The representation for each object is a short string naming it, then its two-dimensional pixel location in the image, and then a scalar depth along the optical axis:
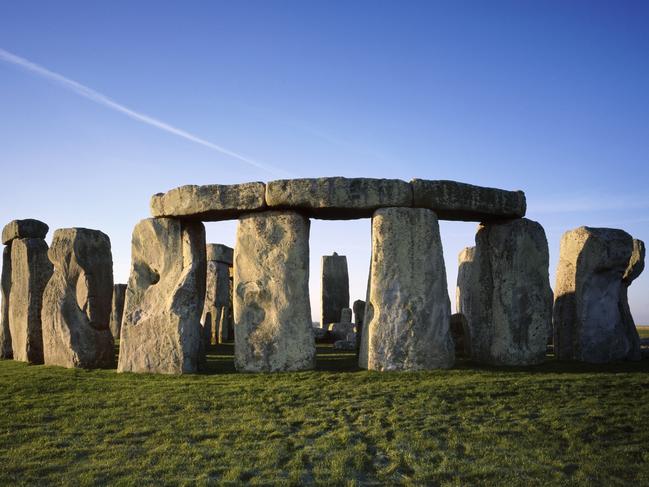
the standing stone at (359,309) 11.67
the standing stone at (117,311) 16.70
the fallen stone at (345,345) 12.95
